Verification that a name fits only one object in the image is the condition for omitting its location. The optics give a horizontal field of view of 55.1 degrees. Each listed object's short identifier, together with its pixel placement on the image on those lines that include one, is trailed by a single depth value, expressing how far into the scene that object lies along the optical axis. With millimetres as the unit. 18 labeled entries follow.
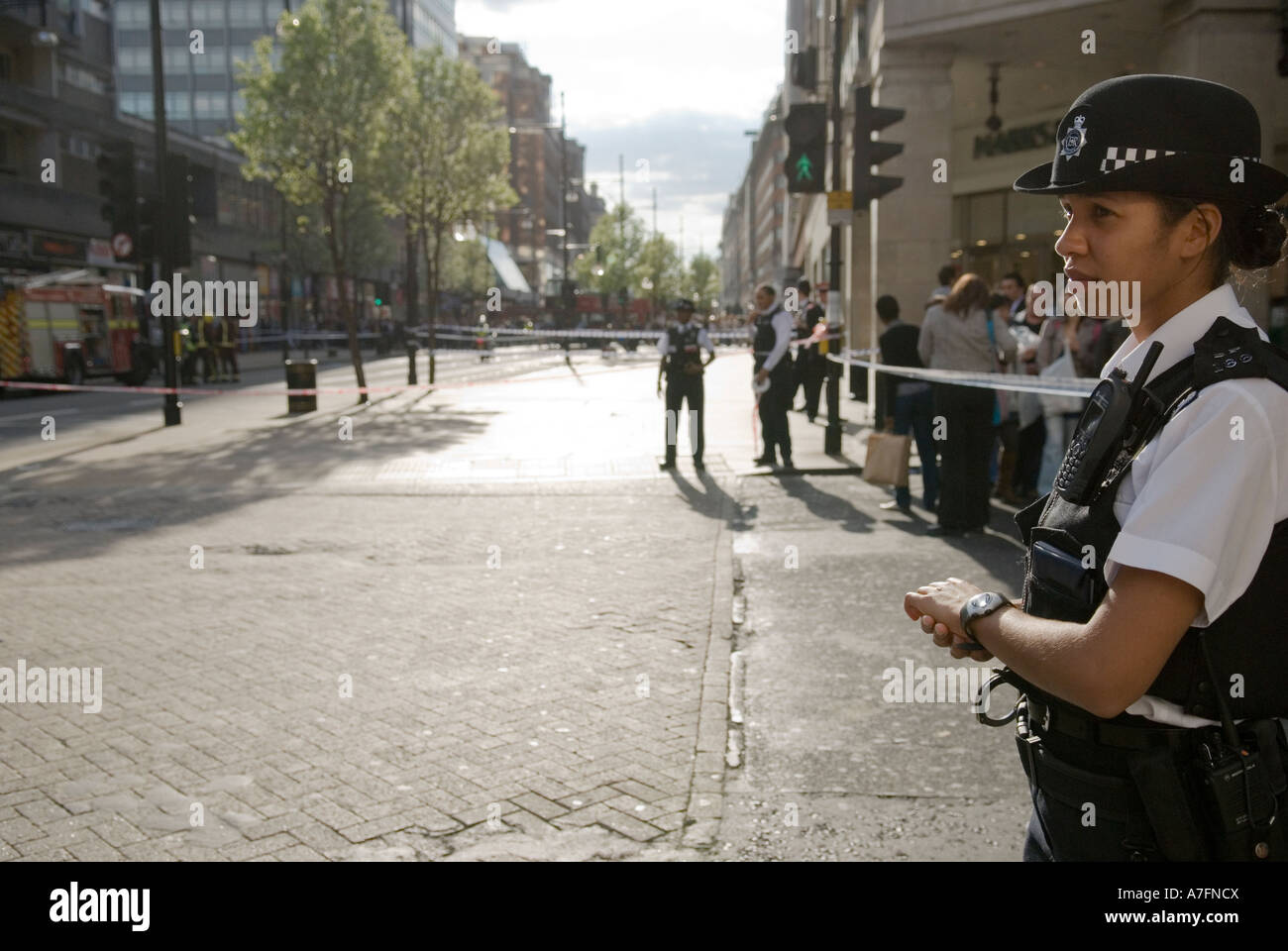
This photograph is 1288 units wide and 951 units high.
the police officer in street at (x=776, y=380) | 13211
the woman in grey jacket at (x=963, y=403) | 9367
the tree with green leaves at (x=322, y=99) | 28234
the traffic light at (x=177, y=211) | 18469
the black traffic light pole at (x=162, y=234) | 18219
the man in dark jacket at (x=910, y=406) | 10531
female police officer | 1569
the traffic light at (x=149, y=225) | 18406
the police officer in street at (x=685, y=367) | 13750
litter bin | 20859
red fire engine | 27781
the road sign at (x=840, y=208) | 14234
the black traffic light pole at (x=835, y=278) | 14031
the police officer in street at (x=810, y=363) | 18906
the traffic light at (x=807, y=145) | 13617
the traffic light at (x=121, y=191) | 18219
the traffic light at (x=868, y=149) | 12719
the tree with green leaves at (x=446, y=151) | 37781
